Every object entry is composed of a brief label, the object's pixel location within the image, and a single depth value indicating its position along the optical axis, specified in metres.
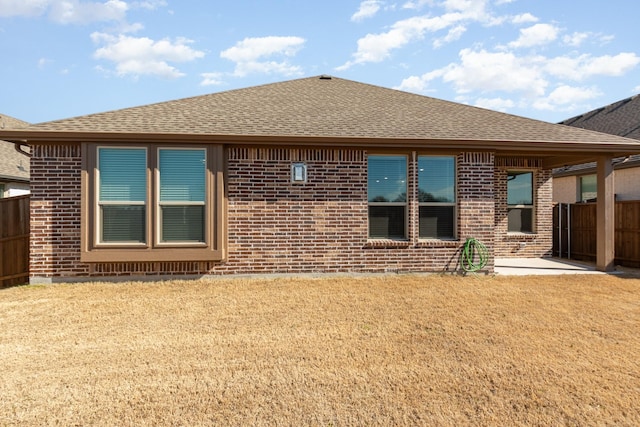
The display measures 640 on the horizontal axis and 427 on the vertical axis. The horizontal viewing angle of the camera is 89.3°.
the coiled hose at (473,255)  7.32
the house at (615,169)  10.30
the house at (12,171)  11.55
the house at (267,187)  6.48
